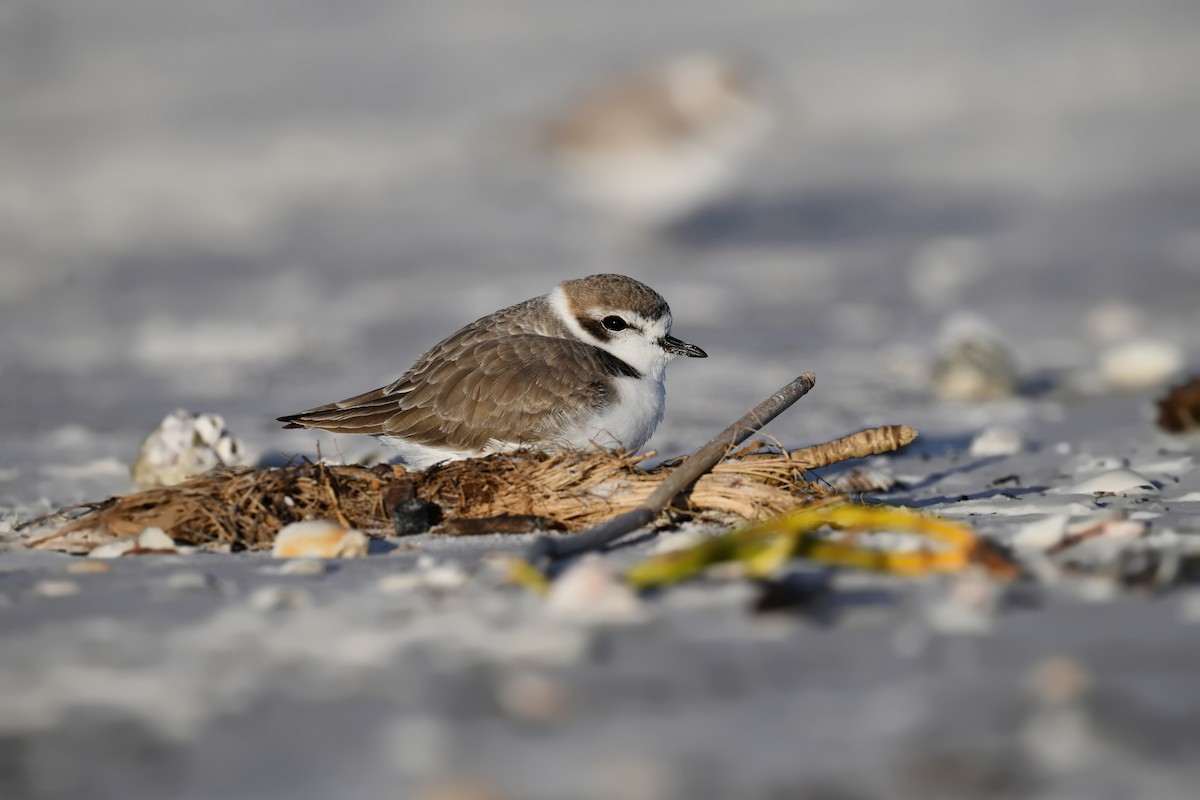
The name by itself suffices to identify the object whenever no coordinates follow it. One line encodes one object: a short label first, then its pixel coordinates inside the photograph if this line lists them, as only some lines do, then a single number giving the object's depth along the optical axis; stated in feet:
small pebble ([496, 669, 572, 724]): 15.33
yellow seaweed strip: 18.83
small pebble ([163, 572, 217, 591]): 20.92
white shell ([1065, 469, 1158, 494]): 28.27
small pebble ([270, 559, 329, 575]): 22.29
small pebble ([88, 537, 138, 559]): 24.00
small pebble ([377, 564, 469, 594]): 20.35
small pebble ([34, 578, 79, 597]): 20.66
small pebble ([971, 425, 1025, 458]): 35.47
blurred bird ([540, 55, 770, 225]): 71.10
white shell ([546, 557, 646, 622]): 17.89
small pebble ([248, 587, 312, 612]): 19.34
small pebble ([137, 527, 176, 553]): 24.48
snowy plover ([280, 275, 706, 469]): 29.78
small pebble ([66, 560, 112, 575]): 22.27
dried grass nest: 25.13
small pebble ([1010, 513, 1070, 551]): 21.40
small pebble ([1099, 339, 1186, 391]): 43.73
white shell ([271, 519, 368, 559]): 24.00
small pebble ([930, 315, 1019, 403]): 44.06
